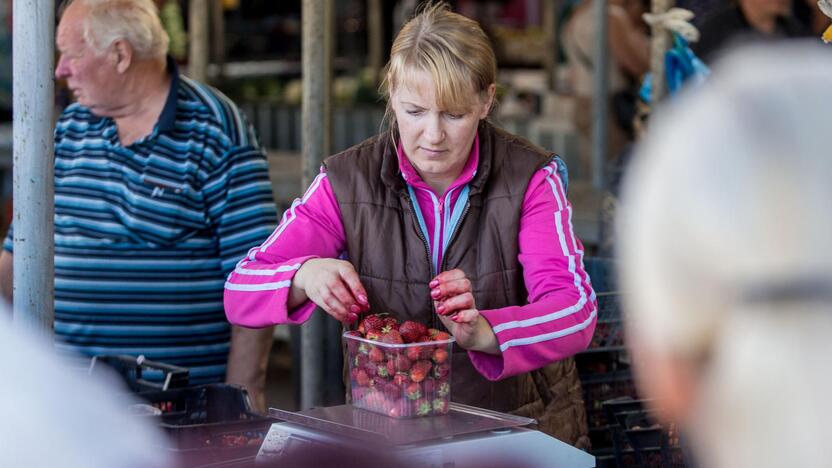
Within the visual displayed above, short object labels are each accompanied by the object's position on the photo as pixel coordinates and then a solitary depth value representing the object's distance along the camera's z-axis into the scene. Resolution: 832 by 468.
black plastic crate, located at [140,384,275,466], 2.46
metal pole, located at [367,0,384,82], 11.11
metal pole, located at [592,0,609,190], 6.37
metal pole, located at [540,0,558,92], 10.10
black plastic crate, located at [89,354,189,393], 3.05
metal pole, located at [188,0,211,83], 5.91
